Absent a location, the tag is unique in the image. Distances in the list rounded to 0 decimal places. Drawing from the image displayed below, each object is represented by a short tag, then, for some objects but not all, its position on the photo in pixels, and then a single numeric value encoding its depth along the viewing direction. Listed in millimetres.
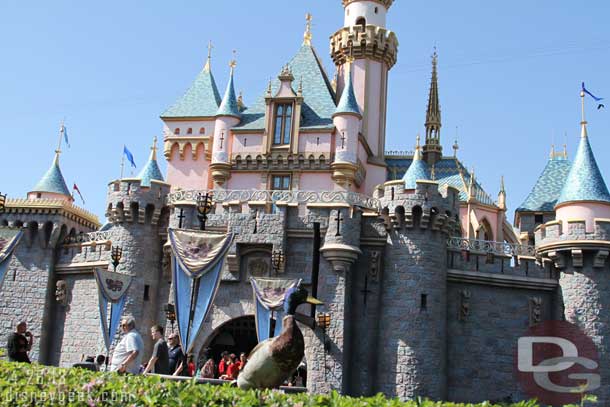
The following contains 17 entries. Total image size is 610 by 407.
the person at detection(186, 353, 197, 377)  23491
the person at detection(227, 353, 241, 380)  22933
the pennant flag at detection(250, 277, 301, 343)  24672
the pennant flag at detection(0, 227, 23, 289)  28281
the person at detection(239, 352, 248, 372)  21672
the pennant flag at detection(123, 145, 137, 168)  34062
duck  10883
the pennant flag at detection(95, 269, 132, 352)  26023
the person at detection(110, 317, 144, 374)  13312
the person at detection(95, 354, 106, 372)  25047
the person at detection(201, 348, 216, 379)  21712
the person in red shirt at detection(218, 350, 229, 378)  24419
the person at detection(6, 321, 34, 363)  15539
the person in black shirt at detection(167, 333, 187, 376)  16134
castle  25703
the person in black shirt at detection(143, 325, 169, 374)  14312
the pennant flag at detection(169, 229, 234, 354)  23438
